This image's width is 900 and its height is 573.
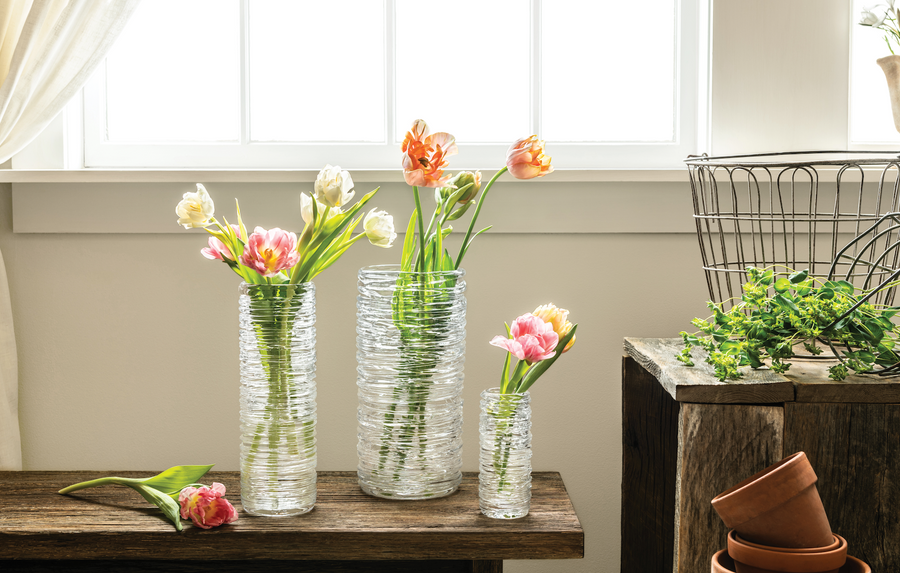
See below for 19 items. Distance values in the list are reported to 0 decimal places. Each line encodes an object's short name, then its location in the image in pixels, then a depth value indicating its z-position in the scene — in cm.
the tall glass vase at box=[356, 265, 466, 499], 99
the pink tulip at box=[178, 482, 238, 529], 91
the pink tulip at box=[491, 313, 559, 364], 93
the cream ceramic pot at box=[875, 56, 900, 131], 114
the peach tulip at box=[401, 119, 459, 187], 92
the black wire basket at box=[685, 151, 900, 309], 124
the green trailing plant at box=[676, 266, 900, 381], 84
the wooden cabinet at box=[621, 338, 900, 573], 83
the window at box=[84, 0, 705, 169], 138
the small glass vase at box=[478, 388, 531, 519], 93
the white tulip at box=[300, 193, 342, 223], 98
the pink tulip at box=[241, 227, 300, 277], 89
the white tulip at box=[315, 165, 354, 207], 92
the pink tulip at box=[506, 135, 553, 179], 96
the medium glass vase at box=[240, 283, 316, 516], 95
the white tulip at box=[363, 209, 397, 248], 95
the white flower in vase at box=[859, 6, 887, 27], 113
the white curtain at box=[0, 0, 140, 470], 115
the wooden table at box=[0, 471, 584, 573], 90
